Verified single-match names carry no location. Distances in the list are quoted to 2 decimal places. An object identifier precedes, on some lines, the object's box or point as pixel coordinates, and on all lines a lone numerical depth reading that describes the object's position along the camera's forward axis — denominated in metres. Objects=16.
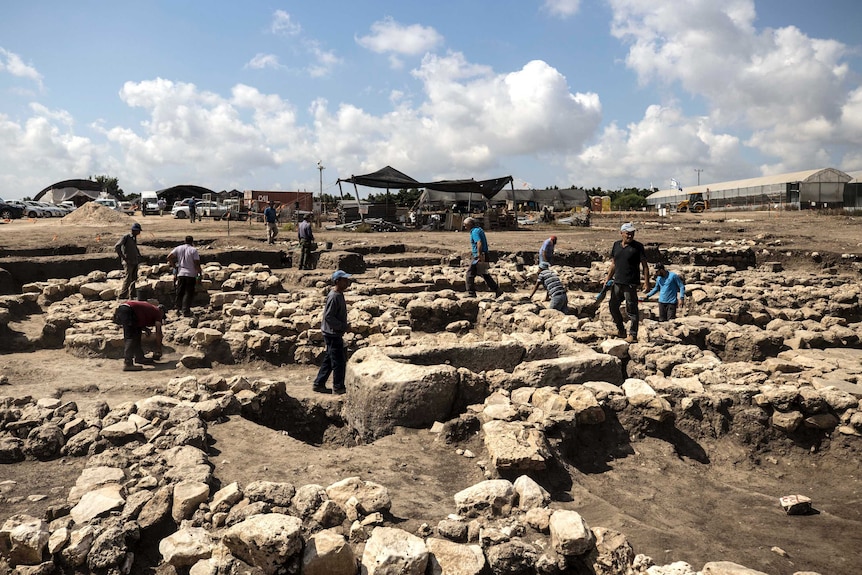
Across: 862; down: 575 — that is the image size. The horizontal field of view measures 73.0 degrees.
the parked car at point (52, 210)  35.12
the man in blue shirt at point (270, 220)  18.66
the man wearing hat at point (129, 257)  10.35
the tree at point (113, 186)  67.59
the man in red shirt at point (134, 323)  7.45
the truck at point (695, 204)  49.06
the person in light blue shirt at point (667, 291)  8.59
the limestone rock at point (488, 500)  3.42
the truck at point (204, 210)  32.31
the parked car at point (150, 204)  36.06
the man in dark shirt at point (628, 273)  7.15
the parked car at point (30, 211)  33.03
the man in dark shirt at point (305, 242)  14.61
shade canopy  27.27
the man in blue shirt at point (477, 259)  10.59
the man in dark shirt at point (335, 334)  6.47
